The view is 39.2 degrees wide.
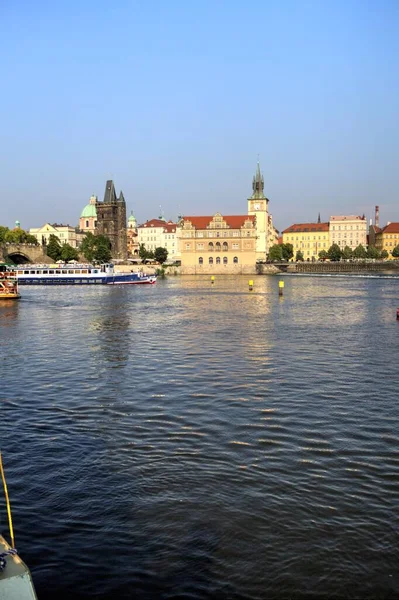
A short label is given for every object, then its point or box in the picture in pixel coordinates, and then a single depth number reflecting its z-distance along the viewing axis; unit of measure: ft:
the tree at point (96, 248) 518.37
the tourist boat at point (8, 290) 194.77
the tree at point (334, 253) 567.59
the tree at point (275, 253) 564.71
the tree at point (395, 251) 558.56
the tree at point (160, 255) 567.79
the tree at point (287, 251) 587.68
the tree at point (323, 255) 588.91
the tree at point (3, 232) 543.14
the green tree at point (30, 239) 579.07
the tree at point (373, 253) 561.43
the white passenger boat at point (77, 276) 328.90
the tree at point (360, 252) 566.35
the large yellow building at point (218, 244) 483.51
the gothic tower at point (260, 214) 565.12
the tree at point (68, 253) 509.76
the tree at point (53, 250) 501.56
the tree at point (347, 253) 572.10
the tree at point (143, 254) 578.66
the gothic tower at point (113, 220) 602.03
